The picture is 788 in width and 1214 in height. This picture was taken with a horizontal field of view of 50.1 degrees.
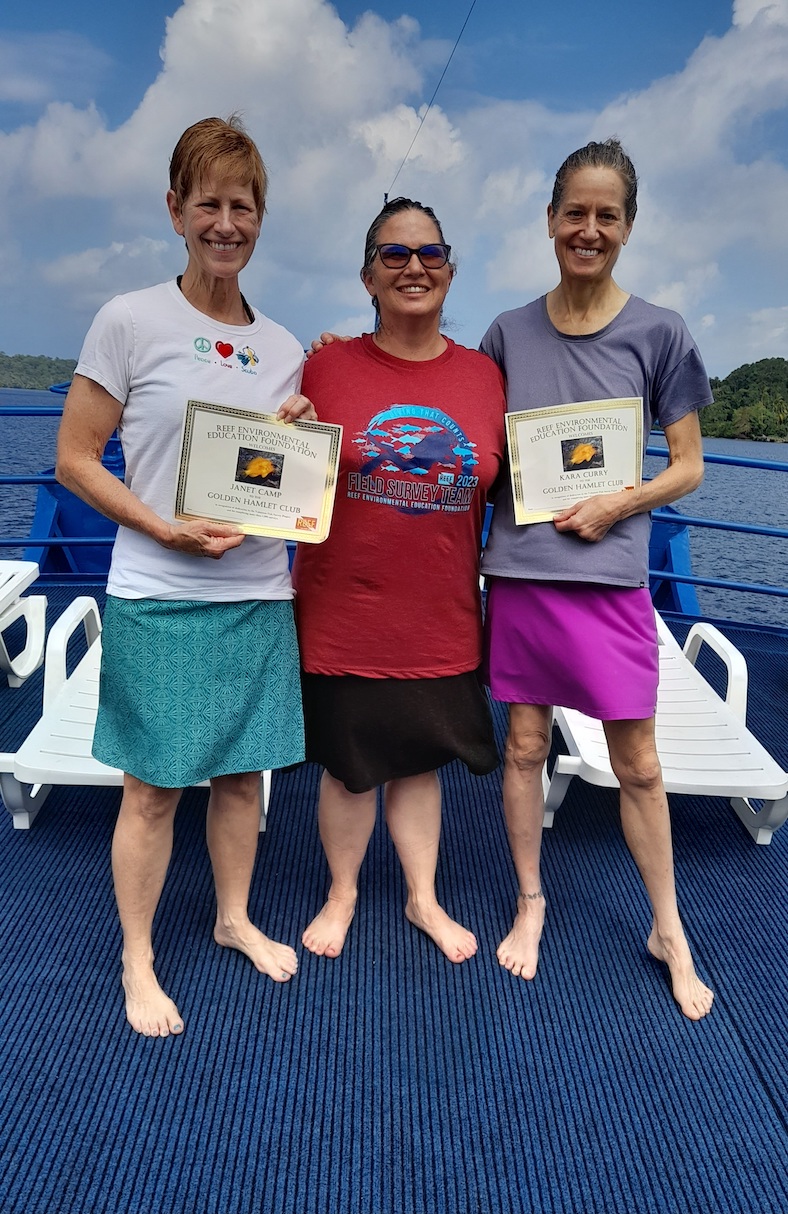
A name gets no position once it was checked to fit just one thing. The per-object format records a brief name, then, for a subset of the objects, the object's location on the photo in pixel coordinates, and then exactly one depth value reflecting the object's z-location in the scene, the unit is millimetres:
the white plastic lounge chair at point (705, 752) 2174
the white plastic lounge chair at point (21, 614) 3107
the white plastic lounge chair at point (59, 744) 2055
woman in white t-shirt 1357
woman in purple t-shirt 1537
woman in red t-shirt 1521
